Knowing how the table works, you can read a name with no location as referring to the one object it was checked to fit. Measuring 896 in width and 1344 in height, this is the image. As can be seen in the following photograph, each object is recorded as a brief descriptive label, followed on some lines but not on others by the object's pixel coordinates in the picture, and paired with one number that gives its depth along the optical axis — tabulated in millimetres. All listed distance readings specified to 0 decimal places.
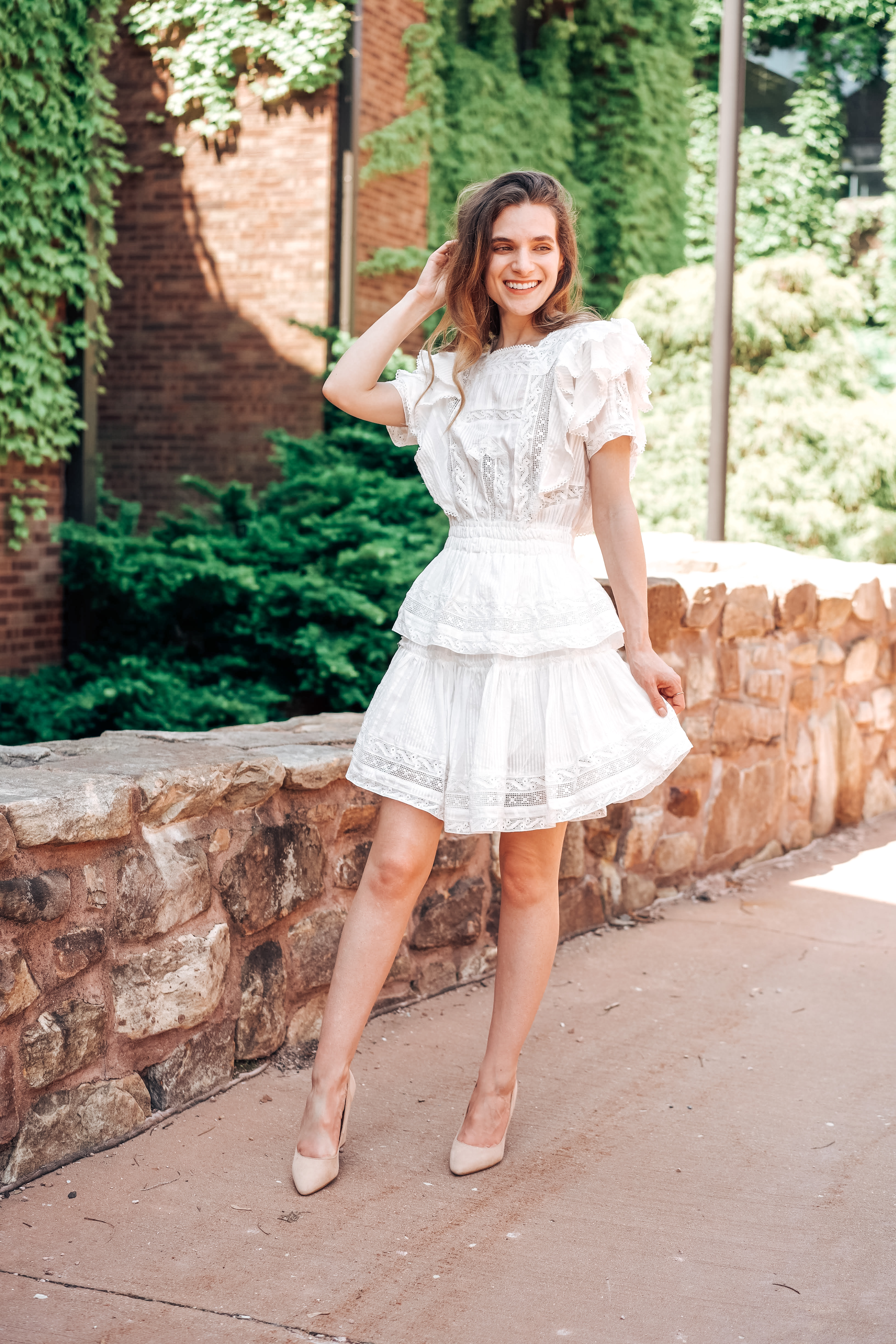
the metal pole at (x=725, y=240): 6684
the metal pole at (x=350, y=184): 9008
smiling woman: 2283
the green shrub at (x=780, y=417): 12055
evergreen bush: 6586
